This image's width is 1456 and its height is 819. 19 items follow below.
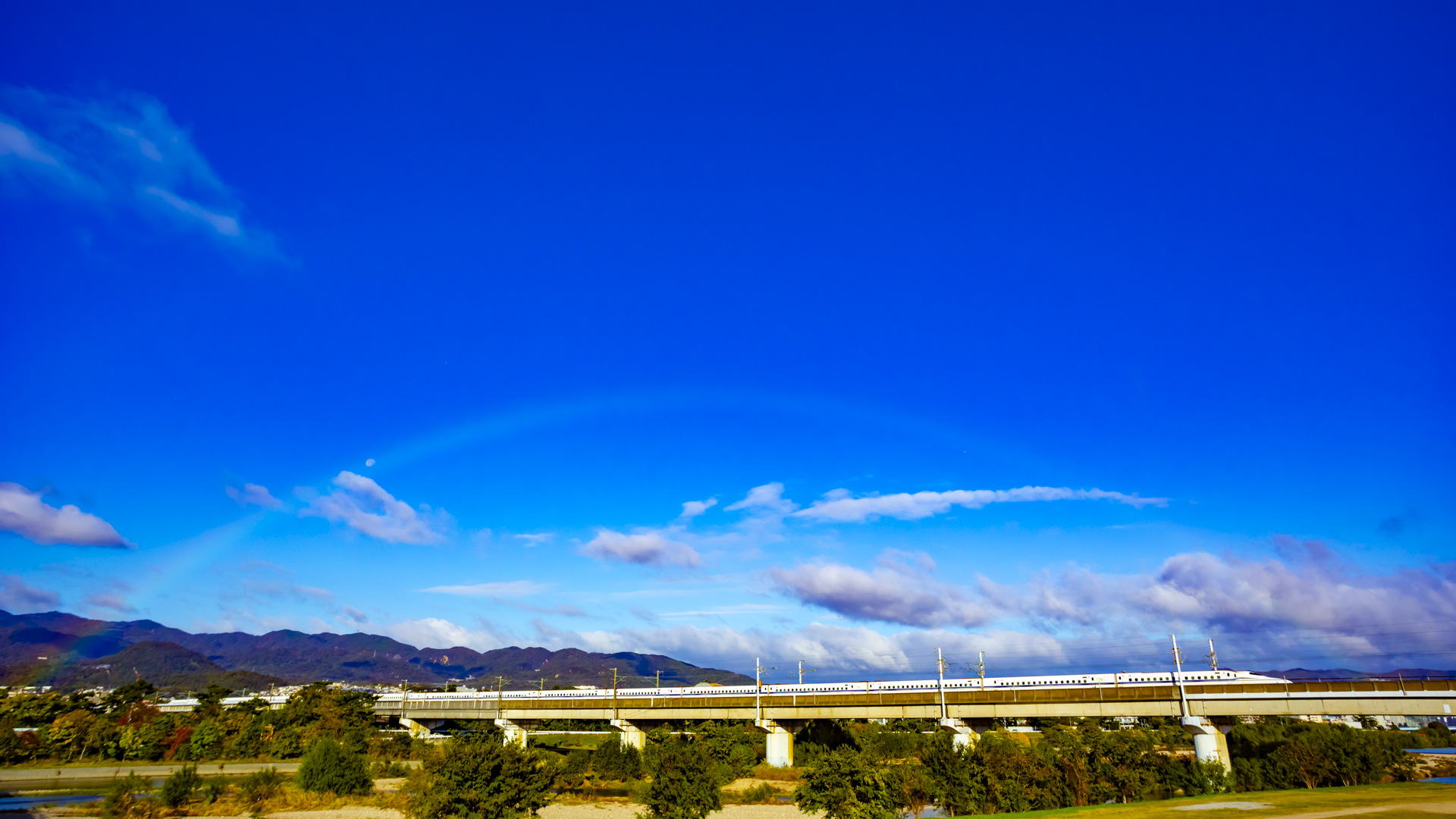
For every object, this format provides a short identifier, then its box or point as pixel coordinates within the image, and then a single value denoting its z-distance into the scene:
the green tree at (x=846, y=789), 33.62
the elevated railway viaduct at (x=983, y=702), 65.06
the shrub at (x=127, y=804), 47.38
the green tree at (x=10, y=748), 94.31
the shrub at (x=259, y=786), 55.97
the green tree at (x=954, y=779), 46.69
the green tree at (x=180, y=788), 51.00
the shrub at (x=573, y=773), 73.75
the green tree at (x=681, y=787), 37.56
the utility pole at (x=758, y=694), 94.27
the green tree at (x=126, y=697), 124.06
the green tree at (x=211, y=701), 124.62
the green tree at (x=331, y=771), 62.81
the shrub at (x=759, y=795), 68.50
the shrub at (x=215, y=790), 54.42
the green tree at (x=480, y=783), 33.88
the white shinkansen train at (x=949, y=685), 76.81
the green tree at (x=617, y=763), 84.31
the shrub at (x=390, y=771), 84.50
